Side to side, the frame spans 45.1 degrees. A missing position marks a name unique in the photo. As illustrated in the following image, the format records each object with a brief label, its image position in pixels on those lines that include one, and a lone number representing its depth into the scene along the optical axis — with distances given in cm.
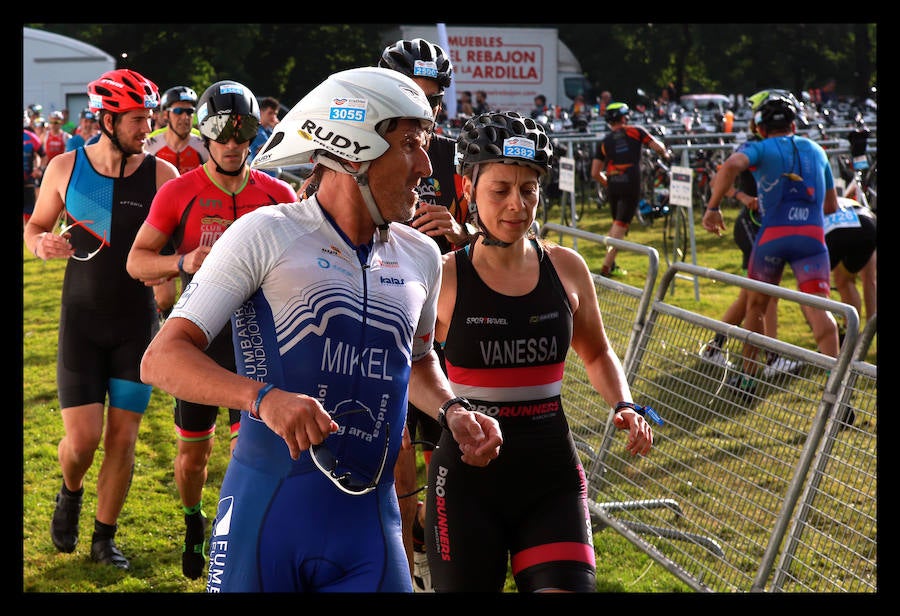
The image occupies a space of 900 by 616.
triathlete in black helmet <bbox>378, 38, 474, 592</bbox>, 514
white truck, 4934
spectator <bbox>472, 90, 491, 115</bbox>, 3515
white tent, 4316
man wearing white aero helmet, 290
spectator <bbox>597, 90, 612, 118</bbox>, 4010
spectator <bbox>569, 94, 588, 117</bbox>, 3472
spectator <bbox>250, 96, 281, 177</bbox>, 1542
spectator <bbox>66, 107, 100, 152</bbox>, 2195
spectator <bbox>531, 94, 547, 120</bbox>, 3481
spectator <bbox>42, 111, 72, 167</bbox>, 2464
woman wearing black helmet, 396
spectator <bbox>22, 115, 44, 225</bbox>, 2155
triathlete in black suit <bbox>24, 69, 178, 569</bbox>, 614
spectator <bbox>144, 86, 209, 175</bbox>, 1027
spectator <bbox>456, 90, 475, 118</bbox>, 3351
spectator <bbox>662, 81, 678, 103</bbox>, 4575
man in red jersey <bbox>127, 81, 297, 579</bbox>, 577
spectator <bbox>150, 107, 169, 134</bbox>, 2278
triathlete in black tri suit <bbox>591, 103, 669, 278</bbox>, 1559
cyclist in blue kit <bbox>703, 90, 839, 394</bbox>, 952
